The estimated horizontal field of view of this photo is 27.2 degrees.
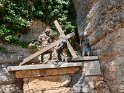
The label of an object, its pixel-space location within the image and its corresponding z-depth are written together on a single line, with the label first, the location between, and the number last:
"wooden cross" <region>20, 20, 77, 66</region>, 5.36
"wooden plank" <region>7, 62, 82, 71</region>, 5.09
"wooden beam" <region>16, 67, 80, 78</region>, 5.17
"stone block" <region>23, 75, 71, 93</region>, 5.15
